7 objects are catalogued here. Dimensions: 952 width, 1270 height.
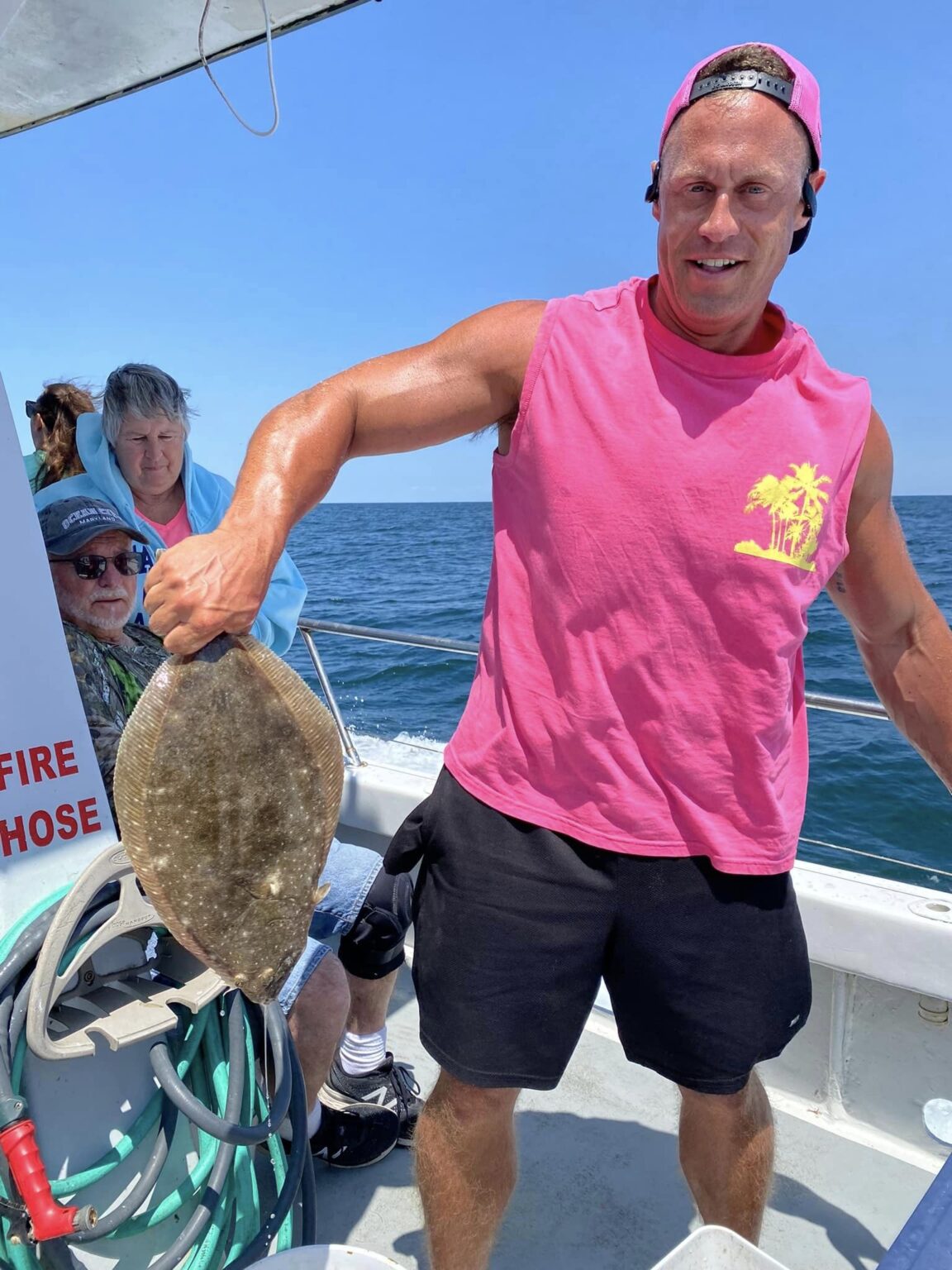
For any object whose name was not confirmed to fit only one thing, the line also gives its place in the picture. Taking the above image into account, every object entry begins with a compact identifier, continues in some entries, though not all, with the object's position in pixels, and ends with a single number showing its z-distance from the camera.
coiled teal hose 2.02
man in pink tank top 1.72
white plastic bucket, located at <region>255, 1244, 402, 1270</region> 1.74
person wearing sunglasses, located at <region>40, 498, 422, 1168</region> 2.46
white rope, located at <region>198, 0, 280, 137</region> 2.81
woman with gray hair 3.22
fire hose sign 1.90
